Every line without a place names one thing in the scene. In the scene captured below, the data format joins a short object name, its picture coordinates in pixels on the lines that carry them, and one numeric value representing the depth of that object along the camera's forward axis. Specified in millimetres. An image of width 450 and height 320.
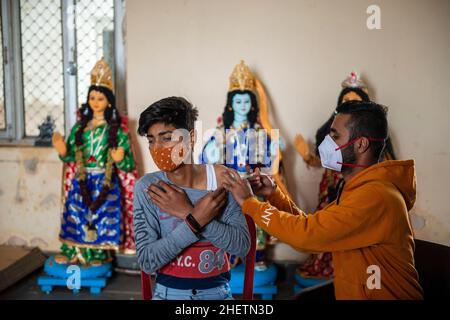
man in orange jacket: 1599
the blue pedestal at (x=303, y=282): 3779
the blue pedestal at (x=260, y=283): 3777
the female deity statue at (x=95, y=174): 3916
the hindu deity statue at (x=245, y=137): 3881
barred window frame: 4423
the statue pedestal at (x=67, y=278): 3893
